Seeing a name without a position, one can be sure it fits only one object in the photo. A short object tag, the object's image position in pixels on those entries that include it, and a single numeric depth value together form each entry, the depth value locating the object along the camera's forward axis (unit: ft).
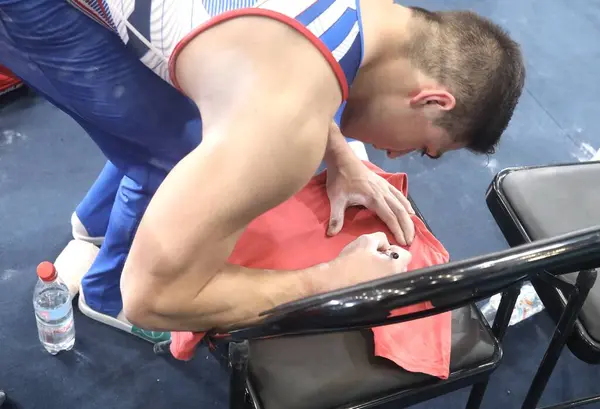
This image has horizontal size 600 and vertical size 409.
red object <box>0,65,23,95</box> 6.61
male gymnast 2.50
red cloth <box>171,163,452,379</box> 3.34
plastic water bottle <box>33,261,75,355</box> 4.77
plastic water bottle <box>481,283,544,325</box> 5.42
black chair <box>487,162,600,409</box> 3.50
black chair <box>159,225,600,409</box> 2.24
